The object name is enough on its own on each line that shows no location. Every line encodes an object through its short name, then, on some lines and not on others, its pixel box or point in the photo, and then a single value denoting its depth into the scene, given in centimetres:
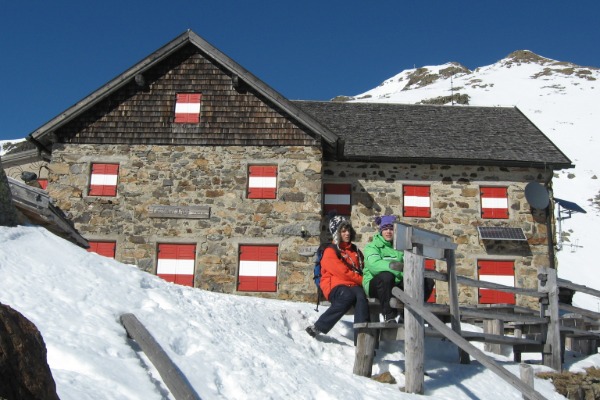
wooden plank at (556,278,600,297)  960
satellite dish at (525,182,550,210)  1665
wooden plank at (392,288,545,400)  655
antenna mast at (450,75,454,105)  5447
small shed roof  866
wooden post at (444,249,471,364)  822
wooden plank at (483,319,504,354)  940
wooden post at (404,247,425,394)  721
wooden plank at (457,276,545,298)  849
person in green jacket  775
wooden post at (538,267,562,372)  927
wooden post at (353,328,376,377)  745
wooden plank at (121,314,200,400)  521
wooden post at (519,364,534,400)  709
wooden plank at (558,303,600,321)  1014
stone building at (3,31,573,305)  1533
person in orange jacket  791
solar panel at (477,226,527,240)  1638
